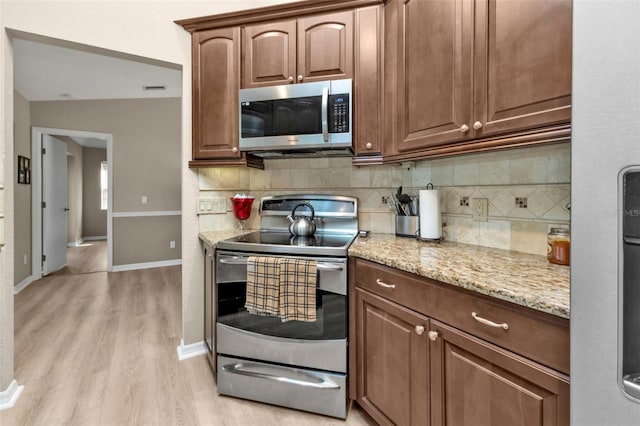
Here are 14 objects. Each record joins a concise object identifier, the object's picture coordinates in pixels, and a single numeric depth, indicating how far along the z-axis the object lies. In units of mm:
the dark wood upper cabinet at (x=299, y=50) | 1833
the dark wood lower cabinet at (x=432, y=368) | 830
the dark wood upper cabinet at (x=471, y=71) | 1028
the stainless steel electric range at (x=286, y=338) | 1548
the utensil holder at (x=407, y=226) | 1831
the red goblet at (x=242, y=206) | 2262
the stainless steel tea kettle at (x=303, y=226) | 1997
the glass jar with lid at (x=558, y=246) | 1156
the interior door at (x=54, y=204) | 4344
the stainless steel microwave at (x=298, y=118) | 1811
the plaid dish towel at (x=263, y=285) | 1576
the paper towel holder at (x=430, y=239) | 1704
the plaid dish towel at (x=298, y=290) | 1536
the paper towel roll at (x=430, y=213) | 1685
